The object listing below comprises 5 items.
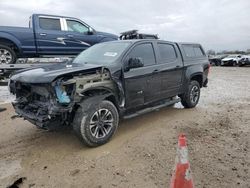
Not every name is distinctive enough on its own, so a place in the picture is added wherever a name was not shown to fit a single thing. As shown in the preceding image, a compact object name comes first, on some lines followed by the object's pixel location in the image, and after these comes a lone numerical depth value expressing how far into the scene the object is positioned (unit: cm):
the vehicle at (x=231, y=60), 2179
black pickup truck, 298
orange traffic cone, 192
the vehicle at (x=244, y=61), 2108
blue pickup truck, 523
